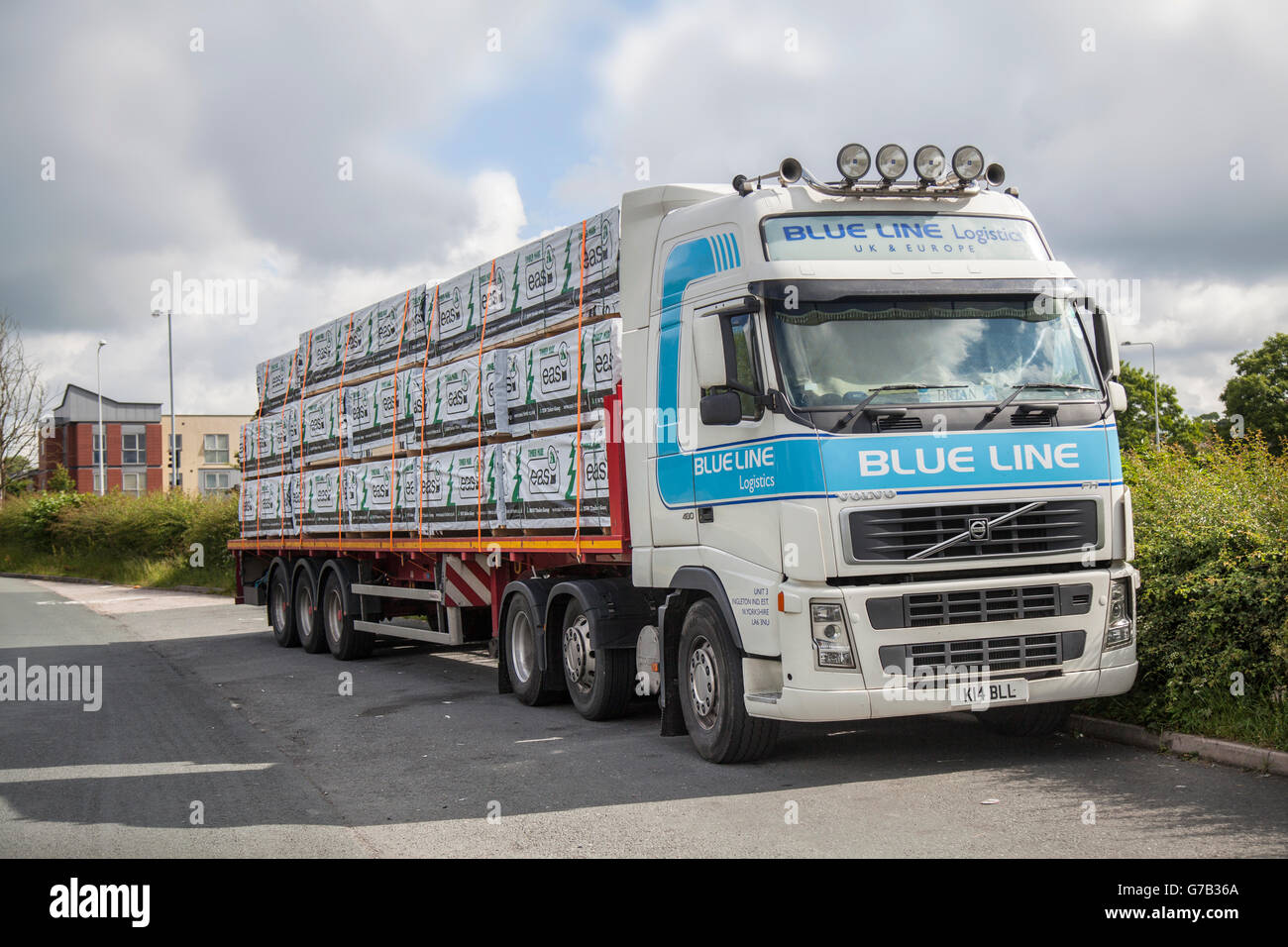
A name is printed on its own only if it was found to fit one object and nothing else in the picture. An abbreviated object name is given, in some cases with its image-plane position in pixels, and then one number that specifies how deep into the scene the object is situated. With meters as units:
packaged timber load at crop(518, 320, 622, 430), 9.22
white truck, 7.02
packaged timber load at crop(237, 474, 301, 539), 16.75
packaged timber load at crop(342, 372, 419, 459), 13.12
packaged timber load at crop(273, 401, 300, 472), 16.50
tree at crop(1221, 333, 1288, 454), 58.44
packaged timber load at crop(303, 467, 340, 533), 15.17
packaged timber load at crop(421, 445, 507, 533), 11.13
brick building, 84.12
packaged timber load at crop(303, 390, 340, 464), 15.09
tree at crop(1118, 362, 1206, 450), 68.12
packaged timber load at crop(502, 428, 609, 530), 9.38
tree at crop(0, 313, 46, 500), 57.69
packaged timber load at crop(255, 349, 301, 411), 16.75
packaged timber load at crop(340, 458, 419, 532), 13.14
